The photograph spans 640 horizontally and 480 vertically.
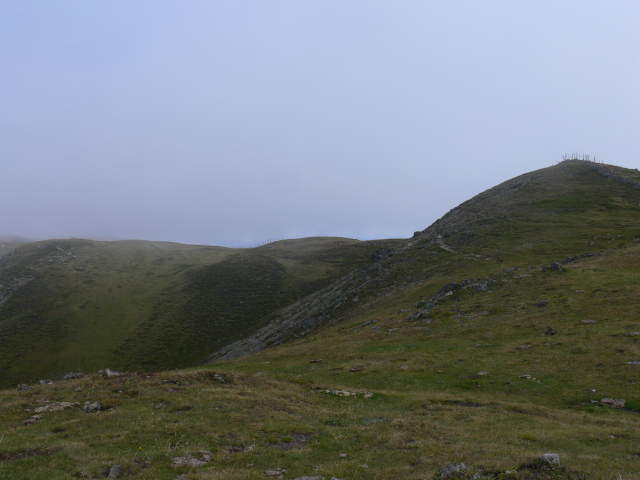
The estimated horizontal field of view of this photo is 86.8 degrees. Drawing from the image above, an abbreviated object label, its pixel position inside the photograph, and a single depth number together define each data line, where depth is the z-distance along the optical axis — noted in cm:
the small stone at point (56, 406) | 2110
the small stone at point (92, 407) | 2105
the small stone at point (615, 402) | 2006
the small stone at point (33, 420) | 1936
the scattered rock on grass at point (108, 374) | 2828
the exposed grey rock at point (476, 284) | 5069
